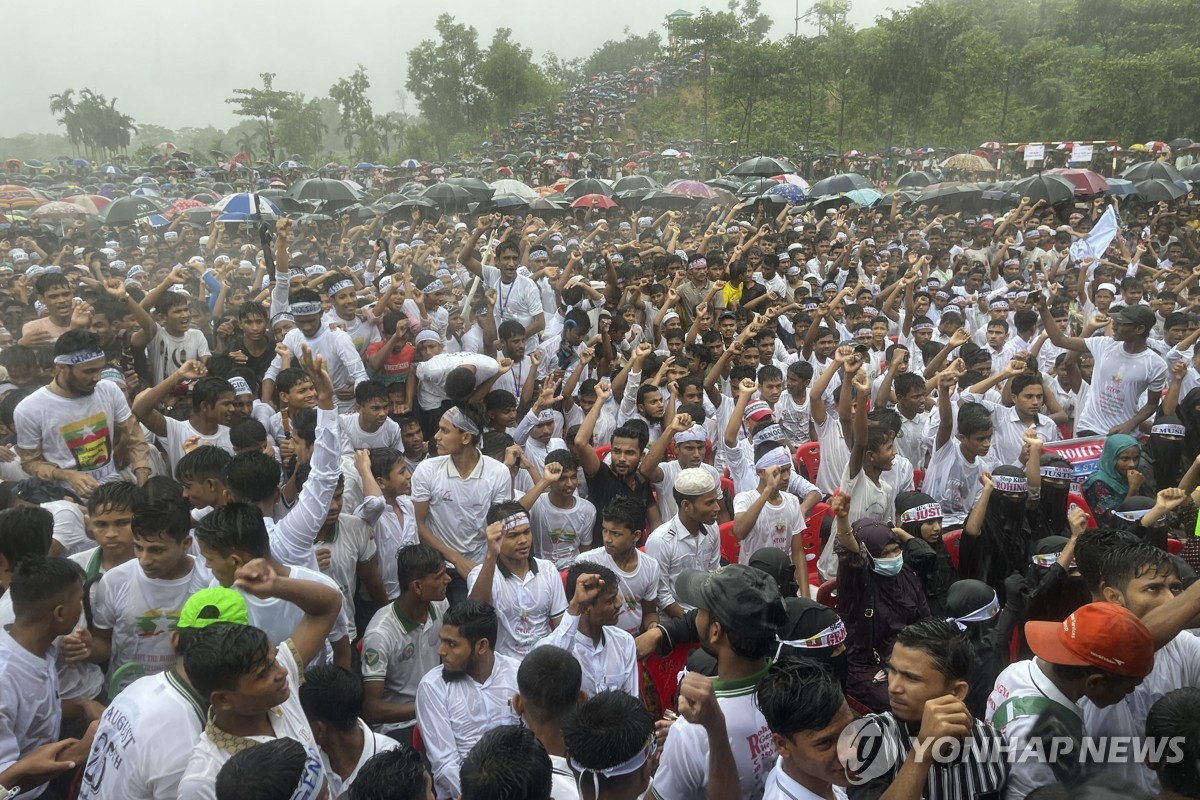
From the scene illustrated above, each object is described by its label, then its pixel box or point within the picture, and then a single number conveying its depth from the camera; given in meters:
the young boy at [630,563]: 4.34
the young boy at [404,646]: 3.95
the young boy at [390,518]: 4.81
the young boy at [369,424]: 5.65
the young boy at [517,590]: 4.13
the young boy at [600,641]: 3.68
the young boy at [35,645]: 2.92
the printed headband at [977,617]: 3.77
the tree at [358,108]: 60.84
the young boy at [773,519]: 4.93
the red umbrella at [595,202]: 18.83
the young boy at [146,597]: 3.40
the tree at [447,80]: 53.56
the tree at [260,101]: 49.75
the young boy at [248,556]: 3.14
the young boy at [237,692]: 2.44
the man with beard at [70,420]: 4.66
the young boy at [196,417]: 5.15
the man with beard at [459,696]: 3.52
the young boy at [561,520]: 5.01
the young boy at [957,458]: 5.50
